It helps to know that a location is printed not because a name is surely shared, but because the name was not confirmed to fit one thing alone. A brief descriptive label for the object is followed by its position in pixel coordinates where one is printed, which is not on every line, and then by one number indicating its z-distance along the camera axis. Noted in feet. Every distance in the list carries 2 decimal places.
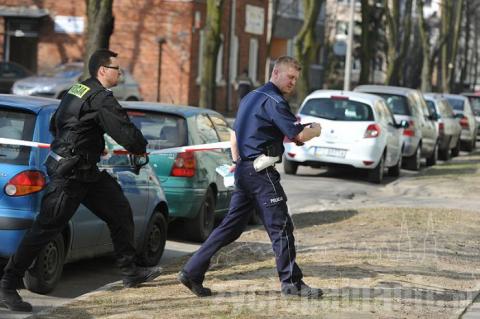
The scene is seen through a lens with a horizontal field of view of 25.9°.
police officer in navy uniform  24.08
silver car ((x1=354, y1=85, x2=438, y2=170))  73.41
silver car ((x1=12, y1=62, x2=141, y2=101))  103.76
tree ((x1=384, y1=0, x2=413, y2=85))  144.66
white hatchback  60.23
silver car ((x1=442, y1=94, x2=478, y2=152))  103.91
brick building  126.11
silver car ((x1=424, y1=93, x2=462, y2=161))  88.17
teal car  36.19
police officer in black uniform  23.86
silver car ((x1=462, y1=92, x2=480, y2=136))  123.64
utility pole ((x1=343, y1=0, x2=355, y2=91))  110.32
